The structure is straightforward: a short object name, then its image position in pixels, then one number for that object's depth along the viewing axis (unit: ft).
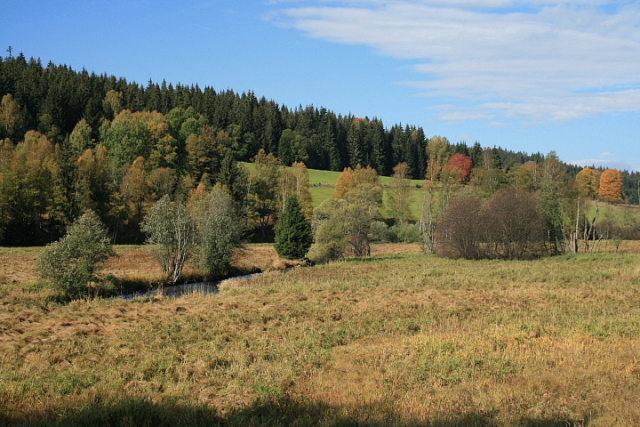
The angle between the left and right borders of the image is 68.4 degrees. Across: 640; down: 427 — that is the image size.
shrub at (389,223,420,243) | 235.20
